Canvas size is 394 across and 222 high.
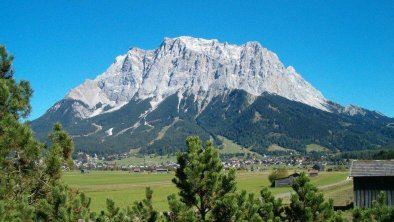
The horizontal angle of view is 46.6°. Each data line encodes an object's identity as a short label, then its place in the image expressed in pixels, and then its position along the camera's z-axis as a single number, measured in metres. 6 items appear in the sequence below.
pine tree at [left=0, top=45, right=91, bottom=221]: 11.87
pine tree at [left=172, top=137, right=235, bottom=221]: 17.34
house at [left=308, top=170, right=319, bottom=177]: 141.88
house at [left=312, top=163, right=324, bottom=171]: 193.12
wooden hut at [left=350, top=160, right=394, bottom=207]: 39.81
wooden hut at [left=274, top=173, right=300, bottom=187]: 104.44
